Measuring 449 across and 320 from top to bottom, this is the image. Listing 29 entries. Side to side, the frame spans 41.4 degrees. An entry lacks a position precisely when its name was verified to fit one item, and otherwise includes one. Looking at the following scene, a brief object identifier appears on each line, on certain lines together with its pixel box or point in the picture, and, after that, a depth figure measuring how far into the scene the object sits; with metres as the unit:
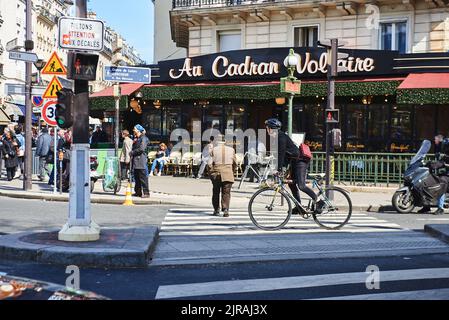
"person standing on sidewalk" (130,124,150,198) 15.14
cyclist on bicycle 10.62
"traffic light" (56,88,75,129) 7.97
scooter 13.67
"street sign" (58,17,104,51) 8.10
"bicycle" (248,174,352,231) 10.31
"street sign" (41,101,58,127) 15.38
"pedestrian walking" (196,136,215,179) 20.95
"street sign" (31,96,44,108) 17.73
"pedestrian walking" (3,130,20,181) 19.58
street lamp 14.43
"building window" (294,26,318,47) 23.86
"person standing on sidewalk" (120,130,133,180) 16.36
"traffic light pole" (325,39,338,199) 14.48
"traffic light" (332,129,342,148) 14.15
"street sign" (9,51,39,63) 15.23
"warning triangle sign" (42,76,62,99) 15.41
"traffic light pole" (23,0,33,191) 16.39
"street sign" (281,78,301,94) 14.41
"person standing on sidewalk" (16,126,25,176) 20.88
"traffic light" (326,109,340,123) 14.45
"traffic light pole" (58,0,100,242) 8.08
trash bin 16.06
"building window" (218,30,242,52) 25.20
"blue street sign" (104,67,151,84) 14.37
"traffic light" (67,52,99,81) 8.09
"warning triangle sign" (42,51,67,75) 14.65
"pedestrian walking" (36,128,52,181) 18.98
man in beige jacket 12.00
